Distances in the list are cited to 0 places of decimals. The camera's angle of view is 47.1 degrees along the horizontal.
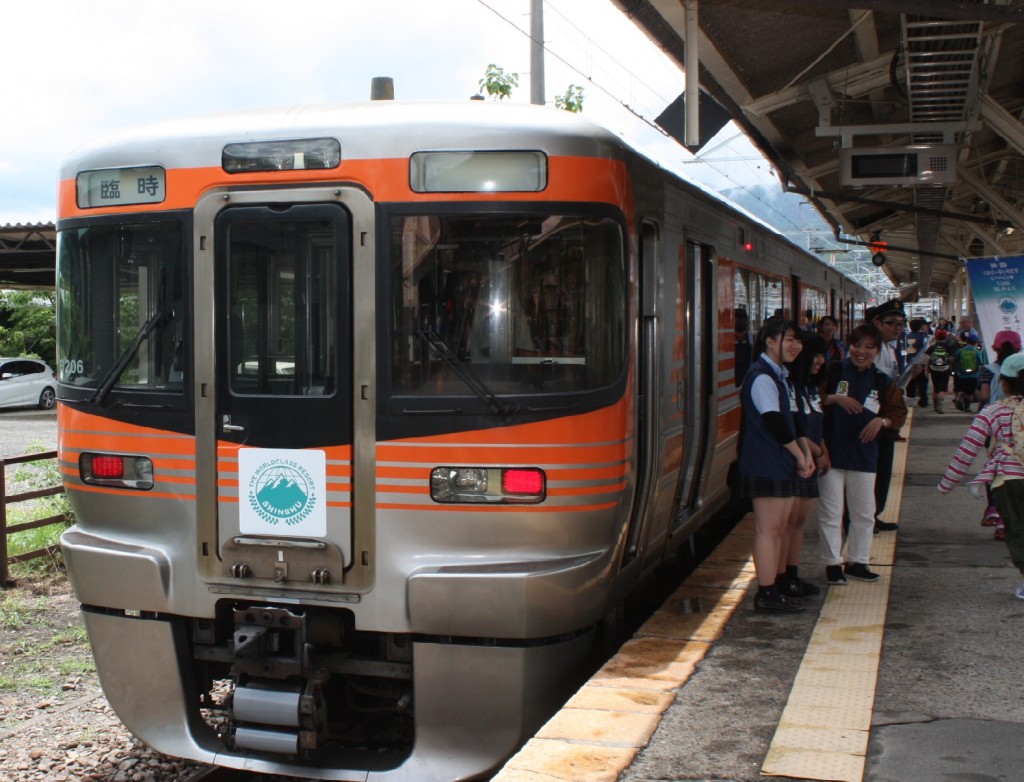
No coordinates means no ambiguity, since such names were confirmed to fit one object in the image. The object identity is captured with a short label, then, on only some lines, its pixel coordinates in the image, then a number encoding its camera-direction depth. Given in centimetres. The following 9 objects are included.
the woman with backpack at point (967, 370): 1847
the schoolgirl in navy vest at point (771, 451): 592
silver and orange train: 472
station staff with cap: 782
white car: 2625
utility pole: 1211
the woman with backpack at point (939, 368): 2053
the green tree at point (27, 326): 3375
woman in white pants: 675
